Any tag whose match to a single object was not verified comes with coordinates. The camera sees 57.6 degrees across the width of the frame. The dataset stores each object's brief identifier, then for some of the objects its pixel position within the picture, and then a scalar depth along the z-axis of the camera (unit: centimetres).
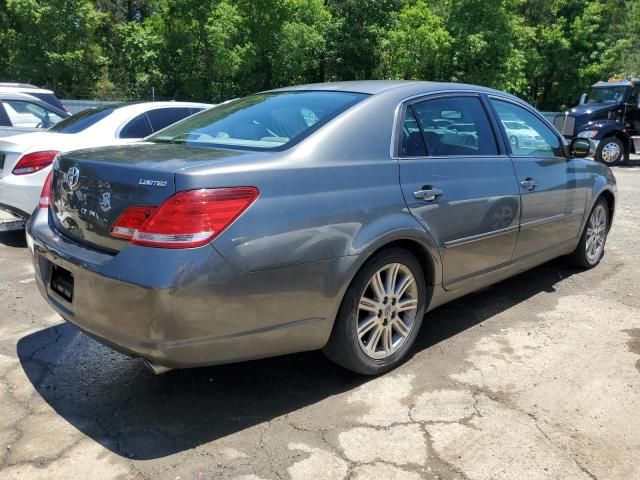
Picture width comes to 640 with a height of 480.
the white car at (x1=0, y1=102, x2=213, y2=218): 554
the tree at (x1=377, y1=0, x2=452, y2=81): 2456
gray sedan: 245
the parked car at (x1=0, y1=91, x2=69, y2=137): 777
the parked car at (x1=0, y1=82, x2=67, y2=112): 1030
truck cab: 1599
